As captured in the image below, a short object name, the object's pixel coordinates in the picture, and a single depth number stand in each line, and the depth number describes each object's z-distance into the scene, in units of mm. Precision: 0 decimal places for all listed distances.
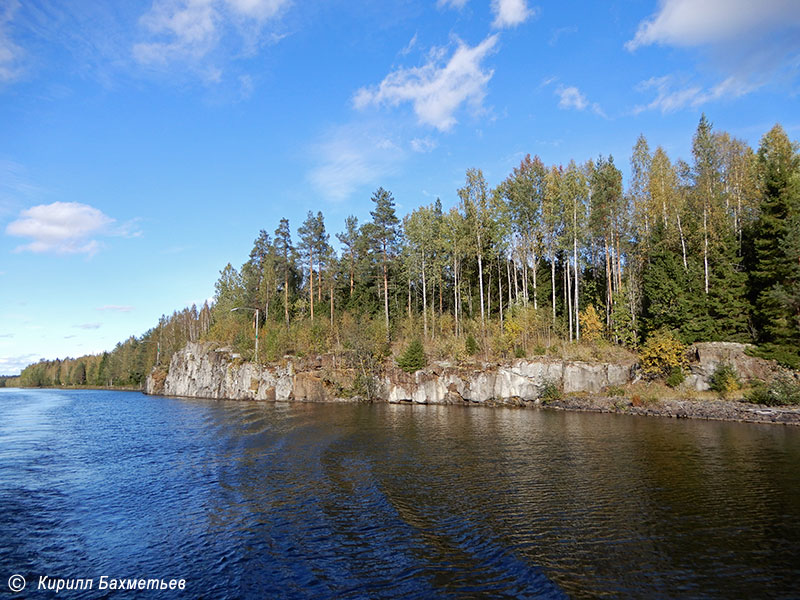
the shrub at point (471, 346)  53781
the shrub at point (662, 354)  42875
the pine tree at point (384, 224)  67375
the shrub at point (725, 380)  38562
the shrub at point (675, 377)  41750
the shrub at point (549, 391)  47000
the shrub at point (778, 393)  34438
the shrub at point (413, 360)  55781
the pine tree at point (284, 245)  78750
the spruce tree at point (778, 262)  38188
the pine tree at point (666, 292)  45156
